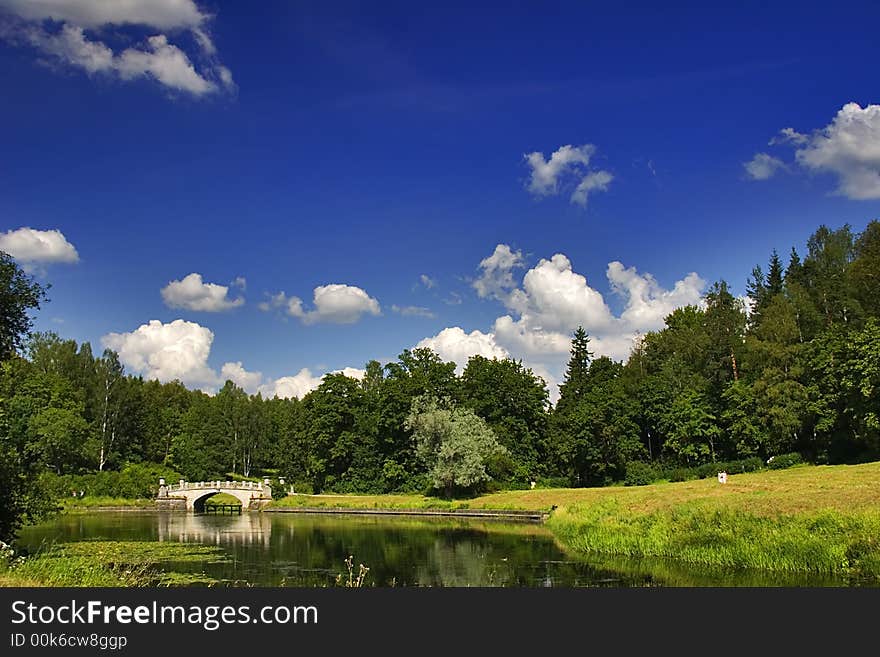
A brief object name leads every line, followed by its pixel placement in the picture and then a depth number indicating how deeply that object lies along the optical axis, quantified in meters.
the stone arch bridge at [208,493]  77.75
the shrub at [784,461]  60.06
